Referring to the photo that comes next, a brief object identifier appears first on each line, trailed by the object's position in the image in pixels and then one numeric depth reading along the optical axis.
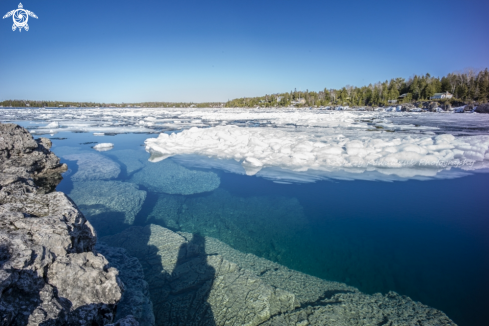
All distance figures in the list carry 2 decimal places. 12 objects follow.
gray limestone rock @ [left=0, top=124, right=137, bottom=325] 1.46
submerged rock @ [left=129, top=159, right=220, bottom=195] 5.59
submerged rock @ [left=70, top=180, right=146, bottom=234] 4.05
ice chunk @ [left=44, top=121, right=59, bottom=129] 17.49
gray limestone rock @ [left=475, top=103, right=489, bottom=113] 31.28
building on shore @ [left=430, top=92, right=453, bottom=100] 52.89
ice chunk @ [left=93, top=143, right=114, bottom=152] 10.16
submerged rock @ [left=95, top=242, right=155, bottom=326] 2.10
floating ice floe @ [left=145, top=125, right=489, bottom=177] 6.83
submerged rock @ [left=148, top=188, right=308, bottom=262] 3.56
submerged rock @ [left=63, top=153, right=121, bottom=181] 6.47
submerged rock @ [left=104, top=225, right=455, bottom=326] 2.24
